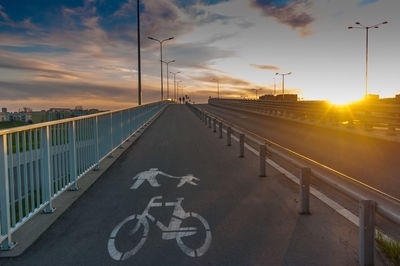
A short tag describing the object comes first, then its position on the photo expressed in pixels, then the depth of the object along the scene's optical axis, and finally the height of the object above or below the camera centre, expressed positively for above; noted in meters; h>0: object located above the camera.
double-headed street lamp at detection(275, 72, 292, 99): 72.88 +7.04
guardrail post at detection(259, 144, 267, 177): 7.66 -1.10
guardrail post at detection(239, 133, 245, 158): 10.74 -1.17
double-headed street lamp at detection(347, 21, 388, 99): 38.41 +6.13
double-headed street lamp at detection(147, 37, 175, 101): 49.52 +8.49
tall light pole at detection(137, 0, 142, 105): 23.67 +2.19
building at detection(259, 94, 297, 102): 92.63 +3.99
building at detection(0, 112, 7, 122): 74.96 -1.03
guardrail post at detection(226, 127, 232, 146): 13.60 -1.05
